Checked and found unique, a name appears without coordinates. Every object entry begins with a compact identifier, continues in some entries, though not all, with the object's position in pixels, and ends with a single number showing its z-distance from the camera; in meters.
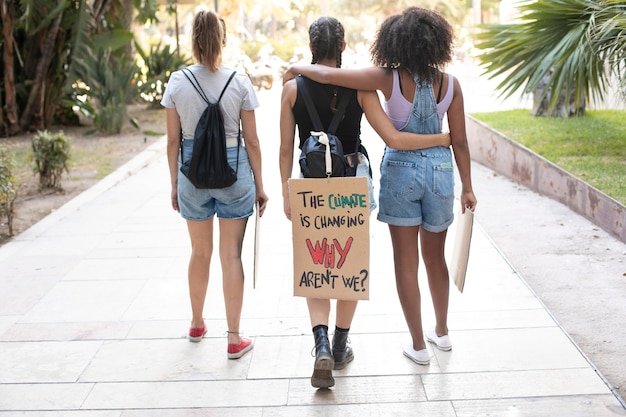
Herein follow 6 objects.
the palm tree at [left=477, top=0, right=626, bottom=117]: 7.79
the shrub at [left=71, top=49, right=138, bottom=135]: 14.98
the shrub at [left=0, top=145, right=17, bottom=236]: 7.51
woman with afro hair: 3.94
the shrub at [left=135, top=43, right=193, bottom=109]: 18.69
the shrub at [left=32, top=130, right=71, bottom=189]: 9.69
